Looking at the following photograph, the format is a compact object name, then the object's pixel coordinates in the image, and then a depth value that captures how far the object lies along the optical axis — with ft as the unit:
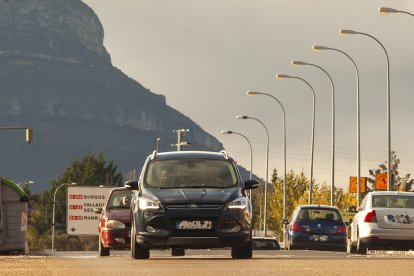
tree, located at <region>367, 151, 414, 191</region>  609.83
